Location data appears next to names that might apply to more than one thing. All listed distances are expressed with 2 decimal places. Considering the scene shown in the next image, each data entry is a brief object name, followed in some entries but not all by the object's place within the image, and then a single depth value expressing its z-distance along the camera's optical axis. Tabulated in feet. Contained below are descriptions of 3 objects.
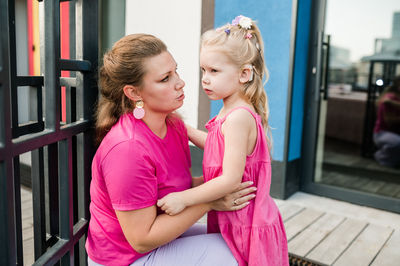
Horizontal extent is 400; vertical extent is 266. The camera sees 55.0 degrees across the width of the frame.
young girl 4.28
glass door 10.91
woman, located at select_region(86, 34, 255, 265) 3.91
